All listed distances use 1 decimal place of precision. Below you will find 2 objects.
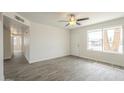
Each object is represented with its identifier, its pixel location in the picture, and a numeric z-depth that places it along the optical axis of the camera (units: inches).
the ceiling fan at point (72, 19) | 110.3
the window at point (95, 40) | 160.1
